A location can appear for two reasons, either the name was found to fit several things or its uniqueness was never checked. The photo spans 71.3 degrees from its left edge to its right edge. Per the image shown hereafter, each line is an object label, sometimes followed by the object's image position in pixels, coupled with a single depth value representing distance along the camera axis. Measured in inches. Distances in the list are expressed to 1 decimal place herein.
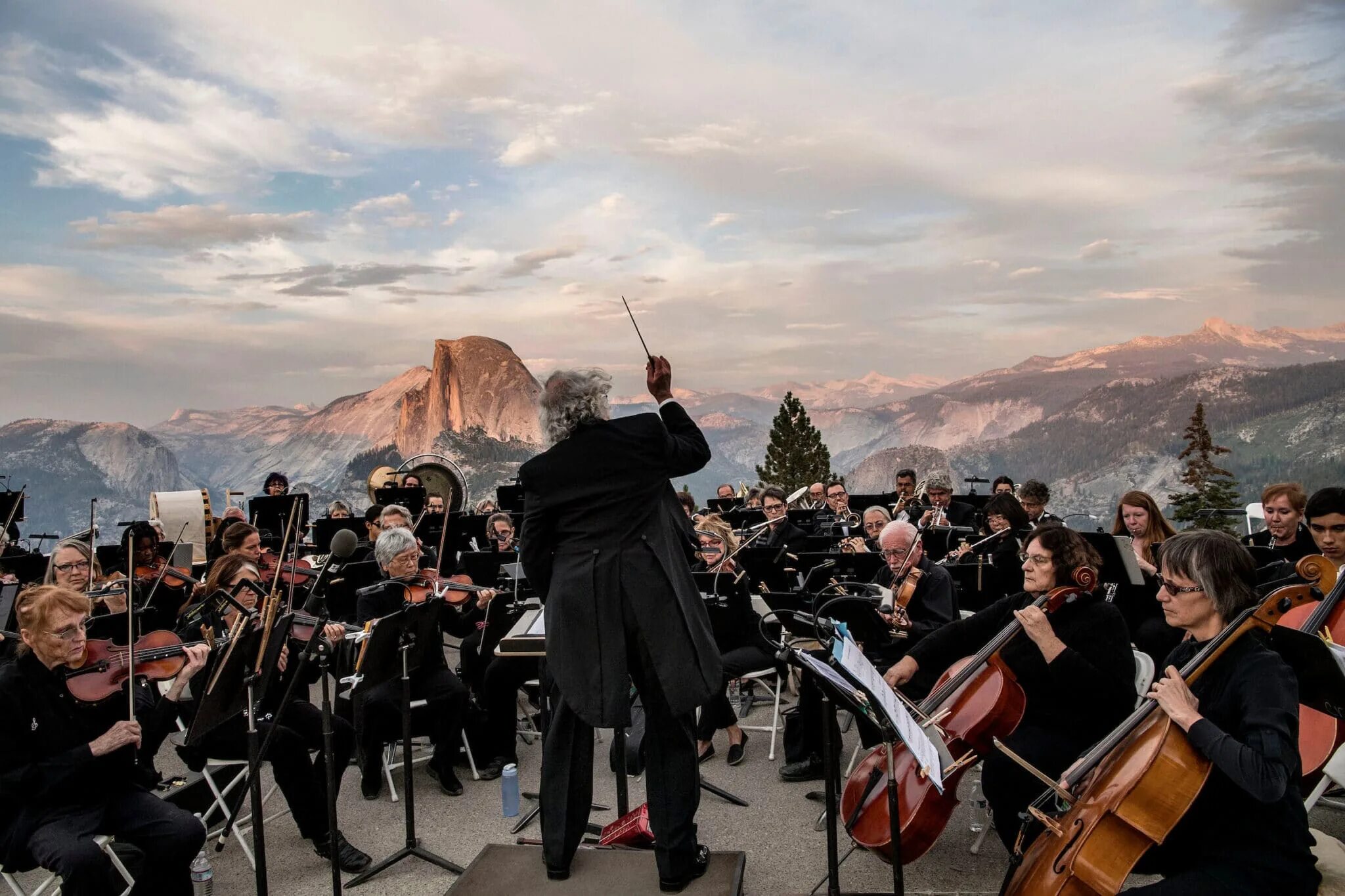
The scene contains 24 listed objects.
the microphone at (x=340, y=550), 131.1
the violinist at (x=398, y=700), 205.6
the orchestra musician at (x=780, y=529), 331.6
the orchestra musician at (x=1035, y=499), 331.9
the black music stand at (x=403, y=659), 165.5
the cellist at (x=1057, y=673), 141.4
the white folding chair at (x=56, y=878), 134.5
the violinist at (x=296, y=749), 174.2
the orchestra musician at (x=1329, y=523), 181.0
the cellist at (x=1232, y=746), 93.3
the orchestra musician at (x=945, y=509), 381.2
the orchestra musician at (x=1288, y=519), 215.5
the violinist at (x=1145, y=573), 214.2
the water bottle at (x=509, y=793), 194.5
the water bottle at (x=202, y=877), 159.2
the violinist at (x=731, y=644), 221.3
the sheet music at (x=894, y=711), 109.1
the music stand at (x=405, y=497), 388.5
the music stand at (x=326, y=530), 332.2
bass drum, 398.0
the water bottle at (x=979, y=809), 173.9
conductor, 130.4
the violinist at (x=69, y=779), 132.5
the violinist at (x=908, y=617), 206.5
